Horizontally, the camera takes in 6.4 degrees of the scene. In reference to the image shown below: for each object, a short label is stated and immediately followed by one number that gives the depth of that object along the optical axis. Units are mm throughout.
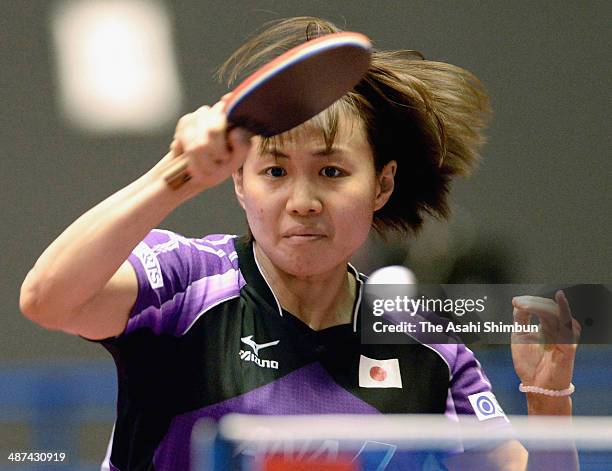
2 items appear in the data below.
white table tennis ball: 5952
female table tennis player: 5744
